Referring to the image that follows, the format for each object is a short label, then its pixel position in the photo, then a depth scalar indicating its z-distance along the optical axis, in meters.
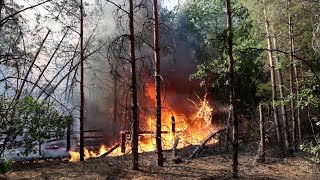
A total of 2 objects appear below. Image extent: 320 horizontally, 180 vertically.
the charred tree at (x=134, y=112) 10.80
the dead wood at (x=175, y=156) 12.56
